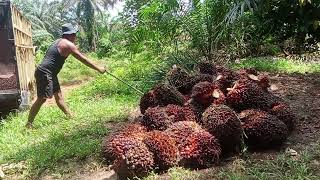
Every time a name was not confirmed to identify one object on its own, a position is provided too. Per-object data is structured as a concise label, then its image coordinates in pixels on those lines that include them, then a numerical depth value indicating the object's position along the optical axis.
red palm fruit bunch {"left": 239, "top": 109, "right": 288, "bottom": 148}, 2.36
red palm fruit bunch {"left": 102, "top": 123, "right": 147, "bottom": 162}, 2.20
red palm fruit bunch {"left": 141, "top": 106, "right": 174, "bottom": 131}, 2.53
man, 3.94
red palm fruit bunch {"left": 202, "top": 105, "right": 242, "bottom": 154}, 2.33
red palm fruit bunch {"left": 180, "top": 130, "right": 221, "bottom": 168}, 2.26
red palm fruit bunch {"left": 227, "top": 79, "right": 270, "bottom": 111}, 2.62
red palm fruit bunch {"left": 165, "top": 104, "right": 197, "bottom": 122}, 2.61
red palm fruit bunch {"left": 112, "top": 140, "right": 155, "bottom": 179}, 2.16
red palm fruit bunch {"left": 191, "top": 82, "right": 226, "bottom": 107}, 2.64
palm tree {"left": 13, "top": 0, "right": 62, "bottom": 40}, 21.30
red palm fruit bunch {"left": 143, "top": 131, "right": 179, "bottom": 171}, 2.22
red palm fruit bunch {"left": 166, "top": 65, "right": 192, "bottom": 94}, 3.06
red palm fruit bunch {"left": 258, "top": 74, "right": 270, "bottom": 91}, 2.89
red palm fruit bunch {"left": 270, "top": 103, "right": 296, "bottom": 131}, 2.56
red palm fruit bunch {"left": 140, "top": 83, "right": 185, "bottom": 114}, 2.82
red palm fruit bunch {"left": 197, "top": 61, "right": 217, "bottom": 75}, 3.14
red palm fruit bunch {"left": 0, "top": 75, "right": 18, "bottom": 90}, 4.63
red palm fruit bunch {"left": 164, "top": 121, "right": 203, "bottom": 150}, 2.36
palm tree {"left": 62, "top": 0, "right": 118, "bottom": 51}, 22.22
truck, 4.55
